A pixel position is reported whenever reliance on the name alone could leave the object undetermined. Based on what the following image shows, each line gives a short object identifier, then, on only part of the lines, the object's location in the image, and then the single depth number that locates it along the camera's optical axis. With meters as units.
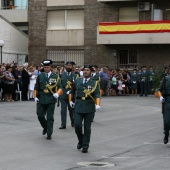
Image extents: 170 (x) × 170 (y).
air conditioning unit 36.09
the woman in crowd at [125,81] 33.19
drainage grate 9.84
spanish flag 34.97
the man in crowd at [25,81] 26.73
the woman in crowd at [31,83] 27.09
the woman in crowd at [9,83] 24.98
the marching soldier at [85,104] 11.38
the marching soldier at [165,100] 12.42
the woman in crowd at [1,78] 24.72
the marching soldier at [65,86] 15.30
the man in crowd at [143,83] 32.22
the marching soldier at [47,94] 13.16
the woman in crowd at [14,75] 25.97
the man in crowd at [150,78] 32.41
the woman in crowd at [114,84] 32.66
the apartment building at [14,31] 37.62
